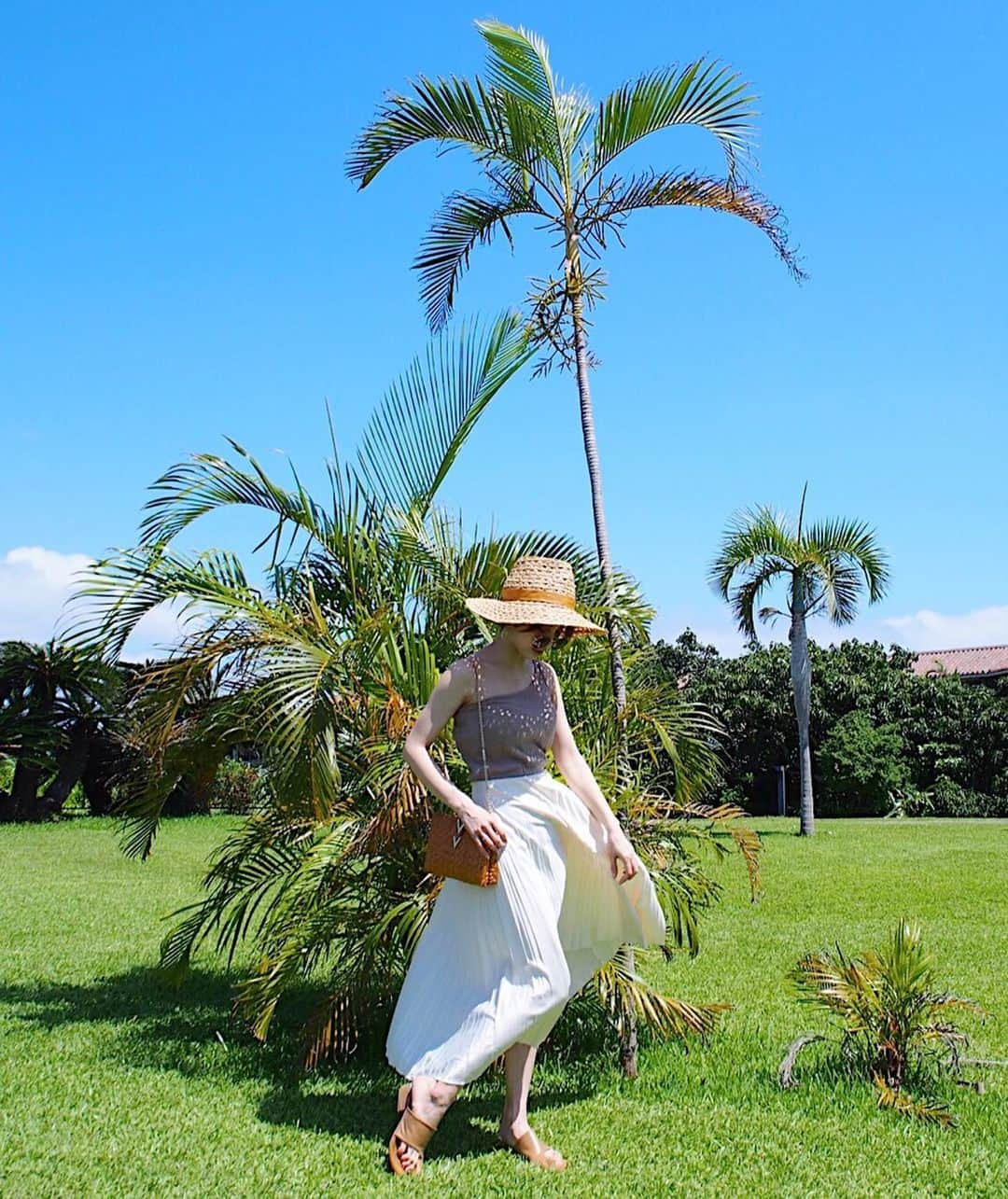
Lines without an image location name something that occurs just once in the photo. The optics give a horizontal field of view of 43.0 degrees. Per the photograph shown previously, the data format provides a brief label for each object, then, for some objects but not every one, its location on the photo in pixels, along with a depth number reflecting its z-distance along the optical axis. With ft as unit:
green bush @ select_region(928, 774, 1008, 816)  83.25
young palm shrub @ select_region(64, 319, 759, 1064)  17.46
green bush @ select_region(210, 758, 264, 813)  70.54
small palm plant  16.48
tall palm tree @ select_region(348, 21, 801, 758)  21.26
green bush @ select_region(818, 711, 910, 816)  82.07
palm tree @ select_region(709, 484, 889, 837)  63.21
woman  13.46
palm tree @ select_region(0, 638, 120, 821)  65.77
